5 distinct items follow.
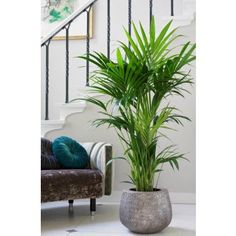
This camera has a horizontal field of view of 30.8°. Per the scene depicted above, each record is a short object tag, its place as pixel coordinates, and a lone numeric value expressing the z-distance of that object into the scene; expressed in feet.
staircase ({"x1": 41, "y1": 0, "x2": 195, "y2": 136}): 16.85
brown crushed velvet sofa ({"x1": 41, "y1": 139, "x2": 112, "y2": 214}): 10.61
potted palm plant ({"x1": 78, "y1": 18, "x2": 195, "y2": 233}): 9.28
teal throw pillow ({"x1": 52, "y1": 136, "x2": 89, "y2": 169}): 12.13
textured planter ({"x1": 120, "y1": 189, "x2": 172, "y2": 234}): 9.32
